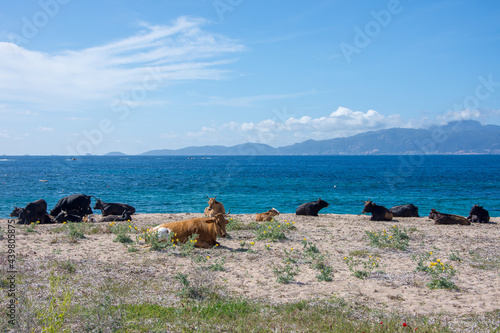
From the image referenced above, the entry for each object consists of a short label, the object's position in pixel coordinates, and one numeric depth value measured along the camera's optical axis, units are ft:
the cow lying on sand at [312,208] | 72.33
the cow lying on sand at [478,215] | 64.39
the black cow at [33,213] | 57.72
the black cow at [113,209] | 69.56
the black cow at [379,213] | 65.67
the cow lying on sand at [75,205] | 69.57
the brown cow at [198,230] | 39.22
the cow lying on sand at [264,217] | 61.52
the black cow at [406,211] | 74.18
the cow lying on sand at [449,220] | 61.31
